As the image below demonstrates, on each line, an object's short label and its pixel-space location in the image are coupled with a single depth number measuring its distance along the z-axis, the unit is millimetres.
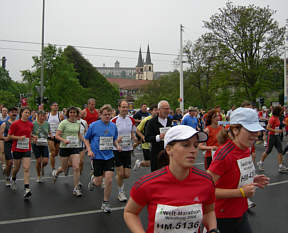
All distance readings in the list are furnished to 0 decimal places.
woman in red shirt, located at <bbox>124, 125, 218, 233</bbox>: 2201
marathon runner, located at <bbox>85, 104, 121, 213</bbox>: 5930
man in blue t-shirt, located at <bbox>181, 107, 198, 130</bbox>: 10312
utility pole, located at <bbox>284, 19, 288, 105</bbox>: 31422
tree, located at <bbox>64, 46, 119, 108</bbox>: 64750
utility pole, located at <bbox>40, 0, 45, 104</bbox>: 25609
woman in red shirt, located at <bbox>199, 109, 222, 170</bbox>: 6161
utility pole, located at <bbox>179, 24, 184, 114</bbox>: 26725
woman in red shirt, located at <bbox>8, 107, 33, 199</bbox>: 6945
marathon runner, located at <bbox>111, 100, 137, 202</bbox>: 6566
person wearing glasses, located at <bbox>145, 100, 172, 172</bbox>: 6113
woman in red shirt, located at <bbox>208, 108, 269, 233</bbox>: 2760
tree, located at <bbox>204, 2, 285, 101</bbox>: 32312
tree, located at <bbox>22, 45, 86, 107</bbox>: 34781
